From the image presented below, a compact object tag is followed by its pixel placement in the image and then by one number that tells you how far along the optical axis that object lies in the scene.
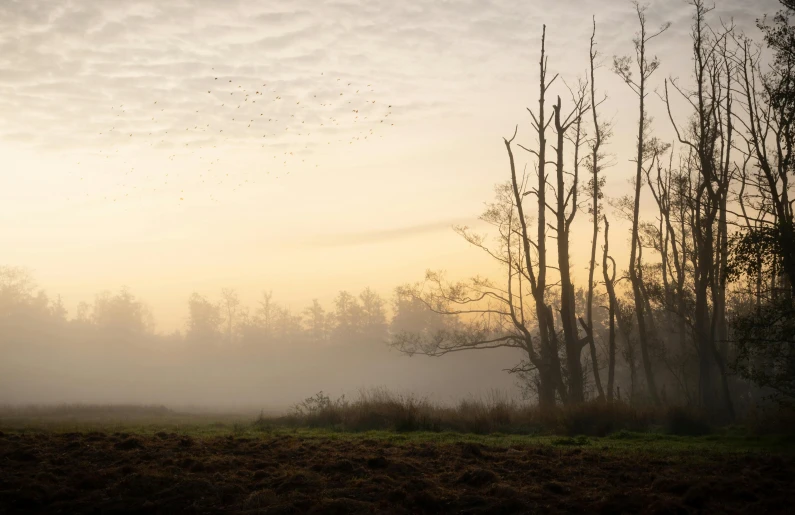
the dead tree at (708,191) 24.98
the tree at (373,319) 108.62
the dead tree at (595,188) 30.30
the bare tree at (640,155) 28.97
